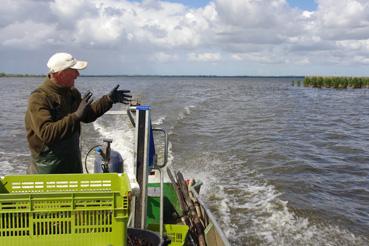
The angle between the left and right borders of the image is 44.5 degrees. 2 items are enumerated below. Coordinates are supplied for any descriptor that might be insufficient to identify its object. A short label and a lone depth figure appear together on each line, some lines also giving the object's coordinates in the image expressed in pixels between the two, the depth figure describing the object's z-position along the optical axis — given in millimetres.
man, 3793
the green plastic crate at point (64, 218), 2930
